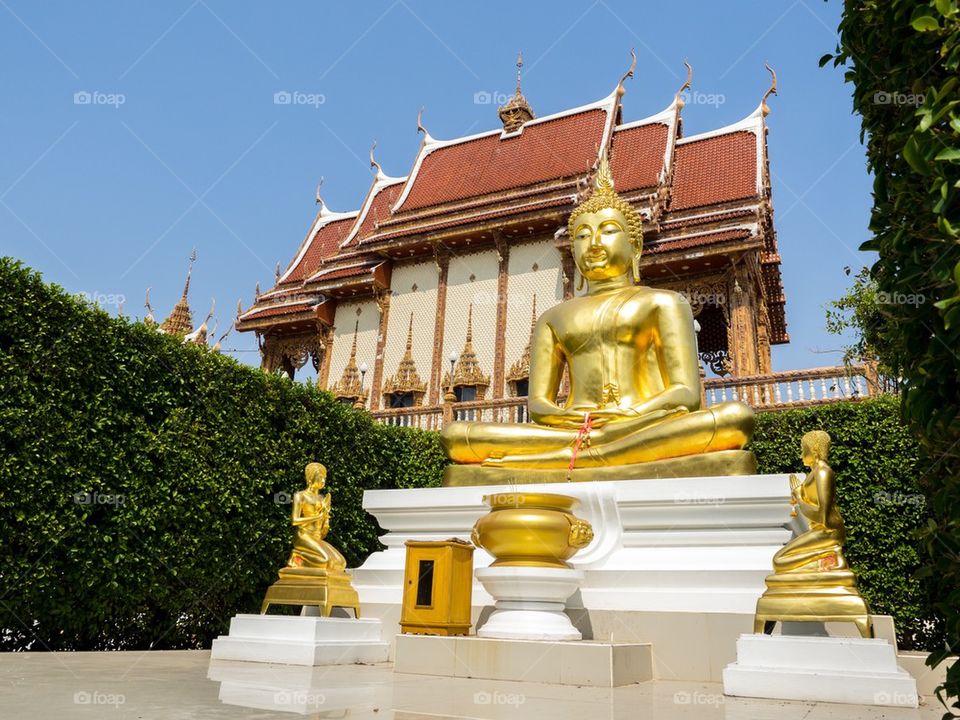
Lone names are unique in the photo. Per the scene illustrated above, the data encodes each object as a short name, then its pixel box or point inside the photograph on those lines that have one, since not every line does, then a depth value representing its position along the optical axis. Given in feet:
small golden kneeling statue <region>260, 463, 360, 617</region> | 13.96
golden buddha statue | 17.08
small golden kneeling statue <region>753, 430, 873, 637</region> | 10.97
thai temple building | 48.14
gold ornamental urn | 12.39
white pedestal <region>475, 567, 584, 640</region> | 12.11
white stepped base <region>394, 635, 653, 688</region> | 10.56
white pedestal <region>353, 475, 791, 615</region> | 13.67
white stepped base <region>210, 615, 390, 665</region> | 12.64
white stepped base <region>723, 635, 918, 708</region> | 10.03
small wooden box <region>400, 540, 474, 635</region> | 12.58
